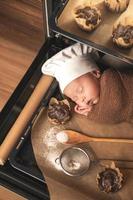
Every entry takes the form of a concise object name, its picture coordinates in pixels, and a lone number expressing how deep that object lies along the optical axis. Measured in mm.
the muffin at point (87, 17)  1092
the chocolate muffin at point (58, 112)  1180
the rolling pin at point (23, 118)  1113
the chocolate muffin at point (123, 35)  1063
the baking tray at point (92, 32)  1075
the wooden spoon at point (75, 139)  1160
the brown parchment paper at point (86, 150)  1112
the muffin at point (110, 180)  1082
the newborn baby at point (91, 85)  1156
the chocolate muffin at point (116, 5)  1112
